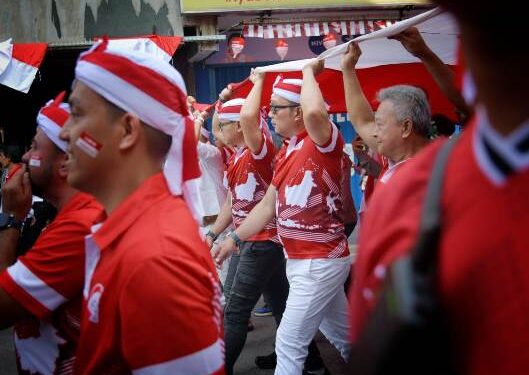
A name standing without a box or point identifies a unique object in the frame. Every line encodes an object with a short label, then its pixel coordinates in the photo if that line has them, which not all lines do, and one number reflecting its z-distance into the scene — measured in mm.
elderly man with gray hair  3740
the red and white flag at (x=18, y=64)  8891
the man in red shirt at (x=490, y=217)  840
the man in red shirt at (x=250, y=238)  4902
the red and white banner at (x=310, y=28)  11984
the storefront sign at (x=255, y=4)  11523
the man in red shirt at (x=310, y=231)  4352
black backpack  808
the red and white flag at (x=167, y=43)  9586
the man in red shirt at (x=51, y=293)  2217
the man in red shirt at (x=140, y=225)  1692
